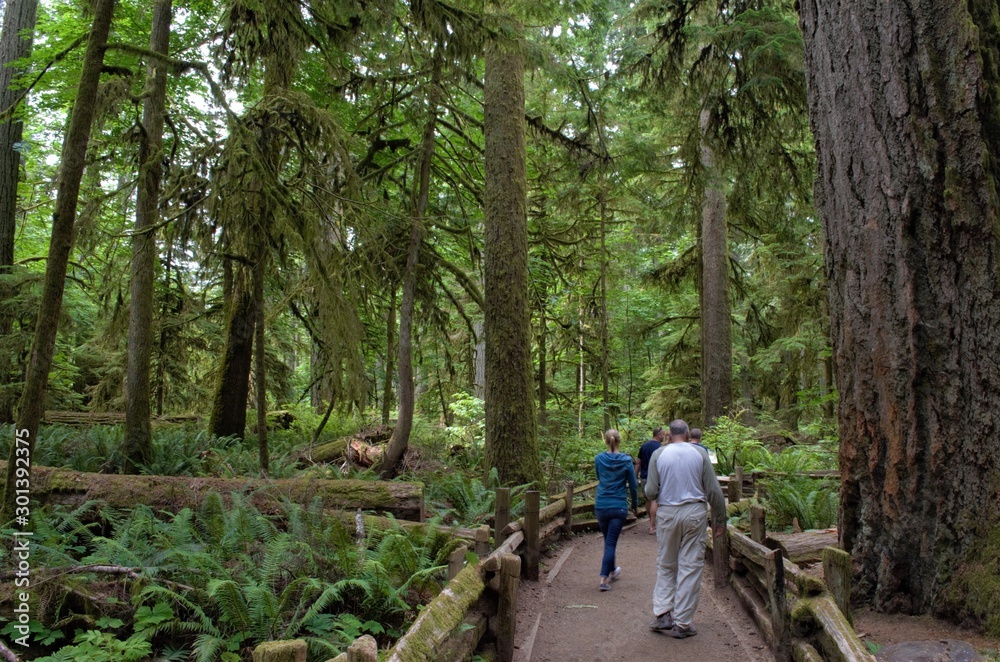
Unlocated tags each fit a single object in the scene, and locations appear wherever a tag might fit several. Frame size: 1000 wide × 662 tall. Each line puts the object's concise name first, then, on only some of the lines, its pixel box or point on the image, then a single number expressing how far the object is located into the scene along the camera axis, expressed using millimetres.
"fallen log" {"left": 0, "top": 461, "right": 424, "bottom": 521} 7055
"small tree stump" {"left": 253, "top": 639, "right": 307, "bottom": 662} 2346
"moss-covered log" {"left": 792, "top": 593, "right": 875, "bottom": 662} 3412
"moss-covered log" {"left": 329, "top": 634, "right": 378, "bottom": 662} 2604
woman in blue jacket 7820
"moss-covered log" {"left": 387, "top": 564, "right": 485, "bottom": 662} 3285
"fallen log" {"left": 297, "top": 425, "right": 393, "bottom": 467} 11445
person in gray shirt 6148
